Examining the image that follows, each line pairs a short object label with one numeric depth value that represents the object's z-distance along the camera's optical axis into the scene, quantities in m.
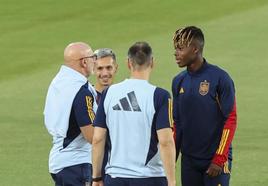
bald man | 17.72
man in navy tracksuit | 17.77
